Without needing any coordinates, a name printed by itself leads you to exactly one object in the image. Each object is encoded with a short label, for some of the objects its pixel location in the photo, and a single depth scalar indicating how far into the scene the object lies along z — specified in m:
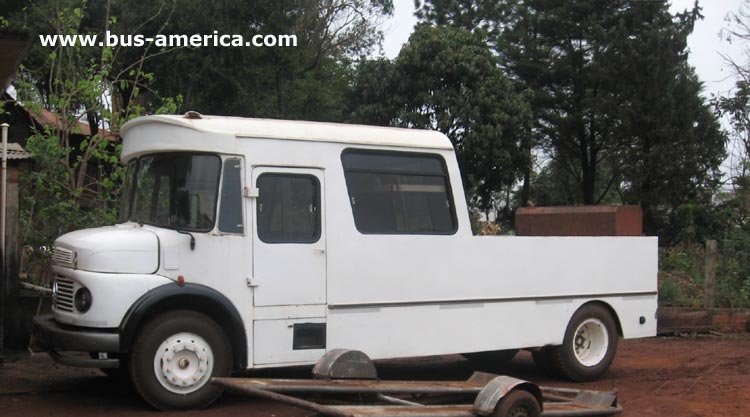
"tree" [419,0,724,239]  29.12
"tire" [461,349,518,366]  10.38
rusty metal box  10.13
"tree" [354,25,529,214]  25.55
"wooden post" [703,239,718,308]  14.05
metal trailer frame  5.92
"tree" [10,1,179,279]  10.77
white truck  7.01
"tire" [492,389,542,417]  6.17
